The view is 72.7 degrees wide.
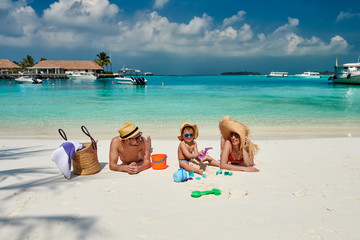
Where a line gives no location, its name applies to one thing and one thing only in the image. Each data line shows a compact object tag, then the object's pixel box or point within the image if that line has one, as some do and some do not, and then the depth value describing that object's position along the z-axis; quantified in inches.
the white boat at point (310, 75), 5344.5
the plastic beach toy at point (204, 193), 138.0
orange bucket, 185.2
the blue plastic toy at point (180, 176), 160.1
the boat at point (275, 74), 5611.7
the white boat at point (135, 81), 1889.5
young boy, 176.4
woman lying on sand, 175.2
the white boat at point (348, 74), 1892.0
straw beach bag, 167.6
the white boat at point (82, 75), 2792.8
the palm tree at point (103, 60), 3531.0
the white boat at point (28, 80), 1979.9
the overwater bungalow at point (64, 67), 3019.2
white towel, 154.8
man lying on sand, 168.4
